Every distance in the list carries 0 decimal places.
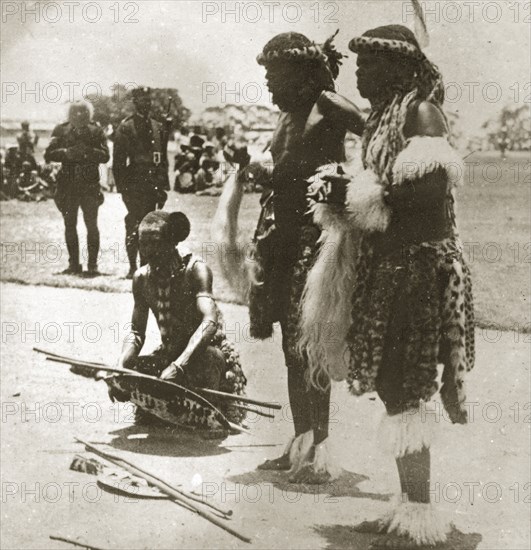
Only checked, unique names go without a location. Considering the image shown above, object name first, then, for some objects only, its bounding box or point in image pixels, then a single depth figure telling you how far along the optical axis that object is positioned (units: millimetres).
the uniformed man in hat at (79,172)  5918
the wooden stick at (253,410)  4709
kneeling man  4863
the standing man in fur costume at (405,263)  3439
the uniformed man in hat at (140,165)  5707
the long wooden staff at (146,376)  4699
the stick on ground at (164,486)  3893
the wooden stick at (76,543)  3825
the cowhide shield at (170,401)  4758
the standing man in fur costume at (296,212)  4145
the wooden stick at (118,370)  4699
